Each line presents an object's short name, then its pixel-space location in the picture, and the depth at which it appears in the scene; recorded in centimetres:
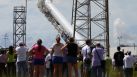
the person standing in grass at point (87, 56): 2380
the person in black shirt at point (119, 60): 2591
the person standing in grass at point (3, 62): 2795
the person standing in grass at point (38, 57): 2228
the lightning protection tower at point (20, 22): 11925
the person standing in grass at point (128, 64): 2669
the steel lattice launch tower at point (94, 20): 5216
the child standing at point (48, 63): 2767
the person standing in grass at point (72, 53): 2212
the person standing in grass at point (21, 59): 2425
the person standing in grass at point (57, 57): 2209
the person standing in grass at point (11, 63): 2670
